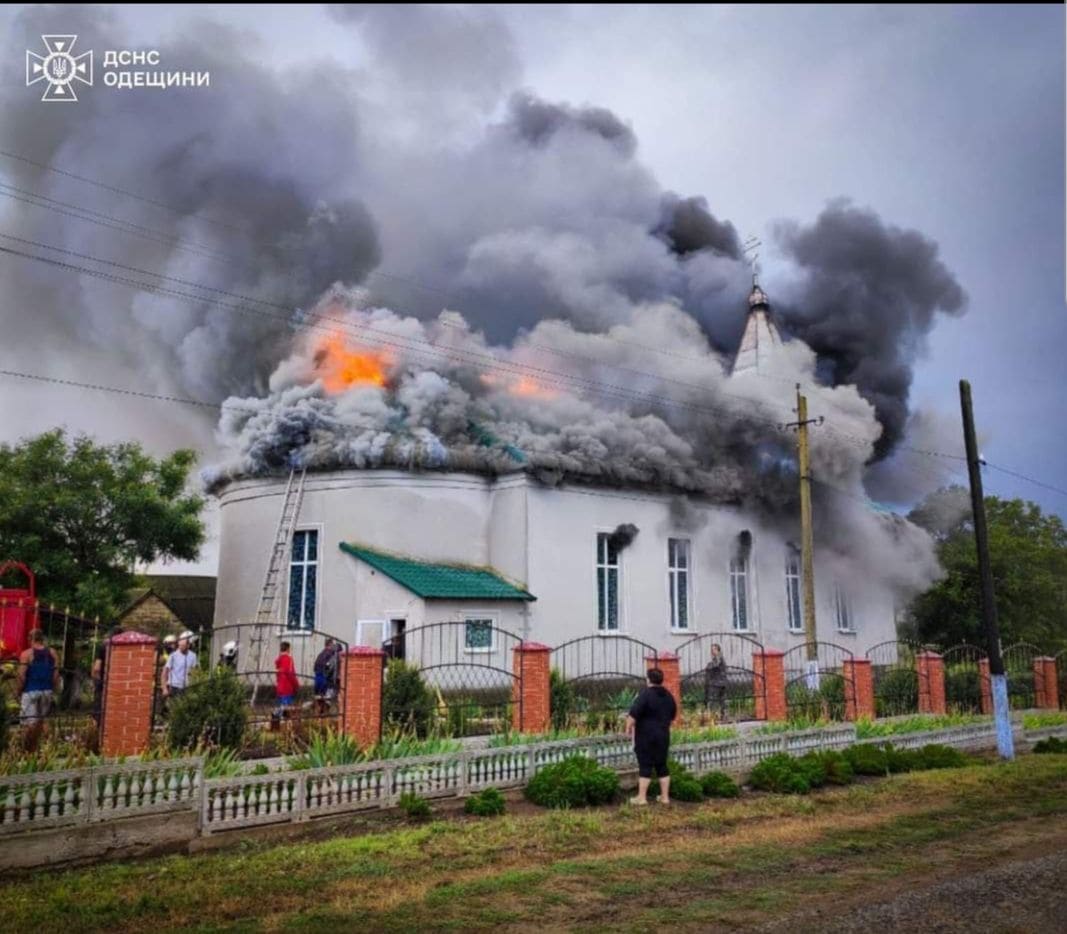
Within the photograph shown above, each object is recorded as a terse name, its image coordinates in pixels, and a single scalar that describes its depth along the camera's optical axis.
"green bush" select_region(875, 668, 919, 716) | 20.08
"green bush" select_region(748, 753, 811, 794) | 12.05
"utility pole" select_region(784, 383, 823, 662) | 20.97
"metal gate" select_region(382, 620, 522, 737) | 13.82
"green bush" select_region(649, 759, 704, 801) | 11.23
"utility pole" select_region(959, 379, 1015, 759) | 15.75
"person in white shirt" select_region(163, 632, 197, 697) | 14.22
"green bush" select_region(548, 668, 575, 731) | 15.14
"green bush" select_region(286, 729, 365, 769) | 10.30
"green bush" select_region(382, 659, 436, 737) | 13.60
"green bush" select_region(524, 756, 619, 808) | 10.81
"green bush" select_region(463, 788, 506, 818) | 10.25
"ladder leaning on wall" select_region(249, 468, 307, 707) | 21.45
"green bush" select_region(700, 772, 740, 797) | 11.69
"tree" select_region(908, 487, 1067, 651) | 35.25
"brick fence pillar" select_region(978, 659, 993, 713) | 22.03
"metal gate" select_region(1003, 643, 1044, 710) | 23.75
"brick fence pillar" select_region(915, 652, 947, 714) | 20.30
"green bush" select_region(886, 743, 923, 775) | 13.98
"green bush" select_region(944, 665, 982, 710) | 22.03
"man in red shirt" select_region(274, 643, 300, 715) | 14.91
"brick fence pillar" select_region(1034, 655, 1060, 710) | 23.45
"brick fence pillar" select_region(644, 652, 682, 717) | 15.45
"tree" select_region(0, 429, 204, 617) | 21.02
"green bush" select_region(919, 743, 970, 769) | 14.41
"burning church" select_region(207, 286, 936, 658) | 21.83
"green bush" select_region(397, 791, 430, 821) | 10.05
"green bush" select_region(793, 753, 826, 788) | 12.41
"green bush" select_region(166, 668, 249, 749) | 11.25
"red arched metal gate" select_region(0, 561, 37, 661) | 14.70
